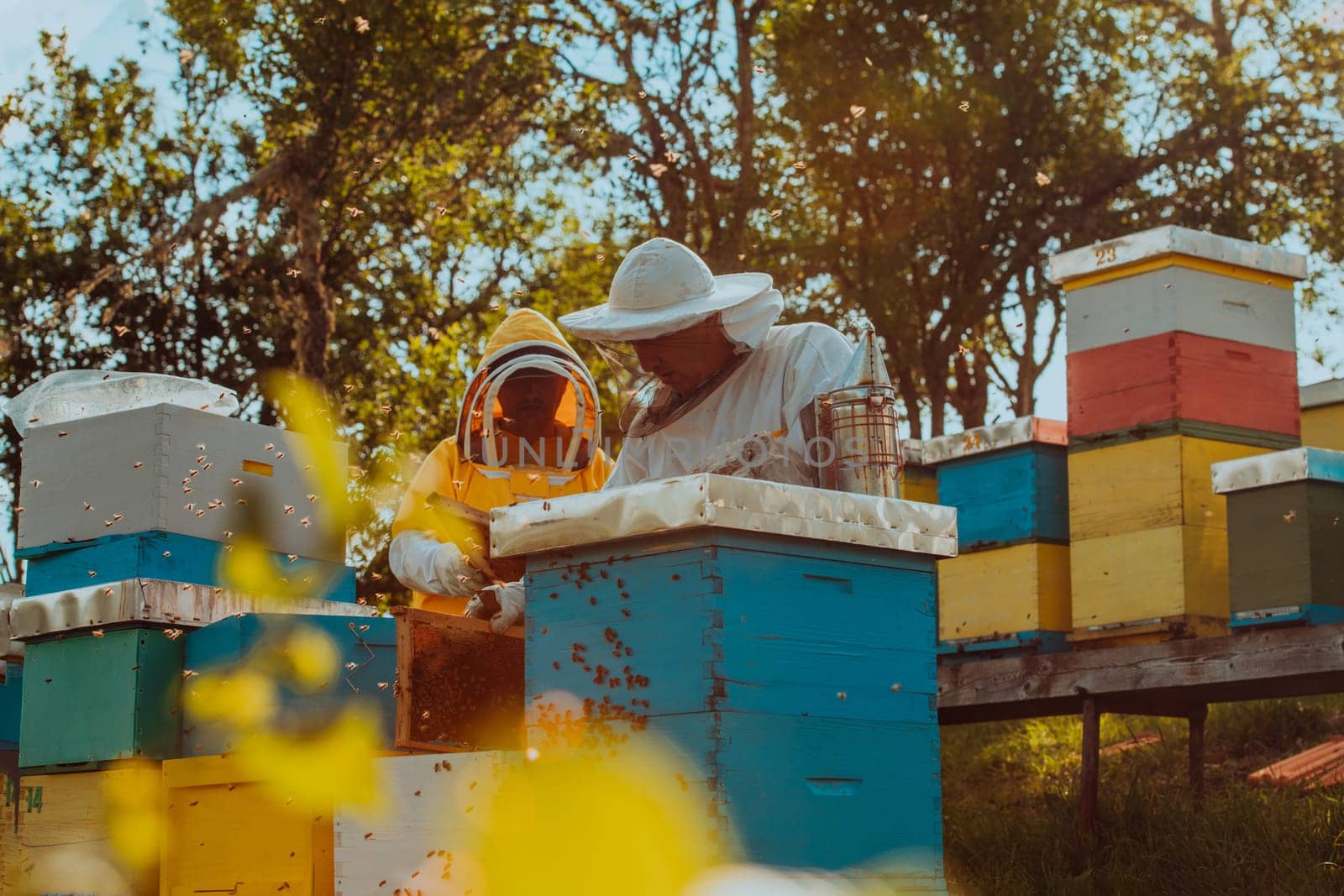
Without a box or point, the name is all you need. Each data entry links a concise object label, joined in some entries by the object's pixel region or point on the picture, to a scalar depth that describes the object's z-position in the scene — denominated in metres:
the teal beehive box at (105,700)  3.66
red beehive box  5.16
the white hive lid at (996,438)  5.58
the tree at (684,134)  12.01
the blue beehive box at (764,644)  2.45
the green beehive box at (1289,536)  4.65
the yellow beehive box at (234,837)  3.25
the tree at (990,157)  12.72
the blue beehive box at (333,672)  3.55
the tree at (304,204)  12.30
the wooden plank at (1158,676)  4.59
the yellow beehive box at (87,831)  3.62
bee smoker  2.87
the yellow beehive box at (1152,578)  5.09
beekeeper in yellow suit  4.32
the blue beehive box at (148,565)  3.91
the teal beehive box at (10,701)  4.74
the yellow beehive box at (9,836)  4.02
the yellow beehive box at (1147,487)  5.12
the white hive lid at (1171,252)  5.21
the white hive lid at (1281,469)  4.65
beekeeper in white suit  3.13
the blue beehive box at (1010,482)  5.59
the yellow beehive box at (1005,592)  5.56
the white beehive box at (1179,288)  5.22
